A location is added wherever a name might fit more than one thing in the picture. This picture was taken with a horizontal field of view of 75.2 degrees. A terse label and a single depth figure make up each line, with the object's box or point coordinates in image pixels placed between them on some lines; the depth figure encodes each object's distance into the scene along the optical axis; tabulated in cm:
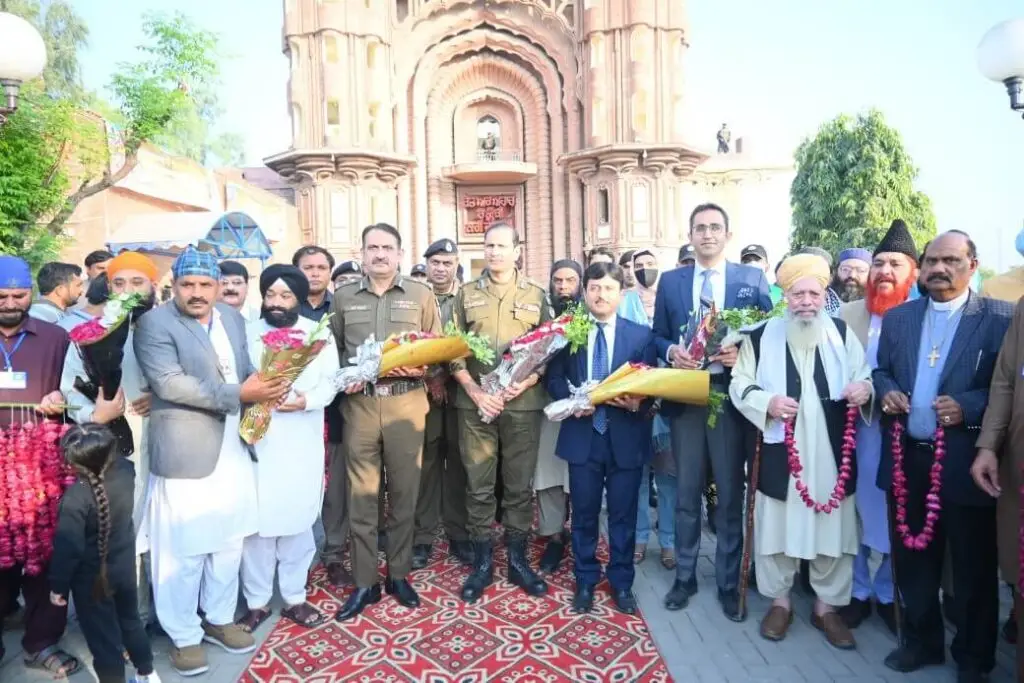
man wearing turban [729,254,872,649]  344
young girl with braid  273
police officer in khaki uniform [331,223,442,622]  392
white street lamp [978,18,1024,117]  519
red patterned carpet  325
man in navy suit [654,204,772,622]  384
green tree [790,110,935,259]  2144
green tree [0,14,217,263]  869
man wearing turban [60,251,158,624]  315
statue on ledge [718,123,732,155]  2593
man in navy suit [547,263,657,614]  388
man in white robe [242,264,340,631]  366
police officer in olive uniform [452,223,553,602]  417
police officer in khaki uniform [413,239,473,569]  469
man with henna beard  362
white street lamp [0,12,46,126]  447
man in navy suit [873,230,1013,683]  304
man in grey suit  323
